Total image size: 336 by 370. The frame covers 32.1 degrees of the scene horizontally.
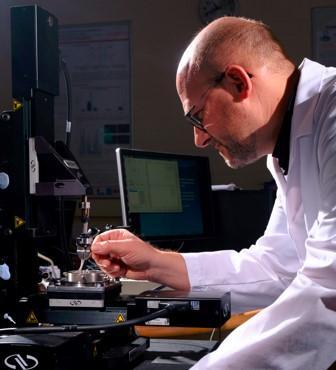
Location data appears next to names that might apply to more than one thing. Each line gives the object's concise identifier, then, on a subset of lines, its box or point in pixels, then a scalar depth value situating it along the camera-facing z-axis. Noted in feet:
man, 3.10
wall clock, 9.24
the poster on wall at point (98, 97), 9.59
